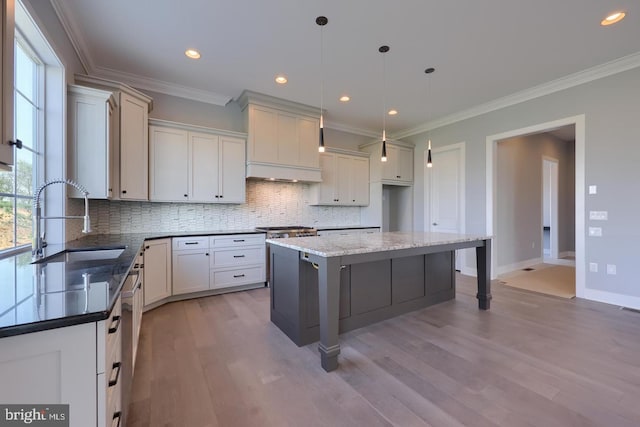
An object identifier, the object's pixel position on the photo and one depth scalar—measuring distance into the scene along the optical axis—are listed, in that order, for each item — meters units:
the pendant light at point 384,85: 2.93
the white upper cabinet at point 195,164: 3.44
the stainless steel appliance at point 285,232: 3.92
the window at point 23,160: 1.87
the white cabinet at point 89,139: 2.50
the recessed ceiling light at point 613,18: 2.39
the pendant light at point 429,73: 3.33
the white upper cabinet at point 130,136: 2.95
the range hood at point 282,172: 3.98
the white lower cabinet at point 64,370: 0.75
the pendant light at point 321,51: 2.45
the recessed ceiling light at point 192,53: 2.95
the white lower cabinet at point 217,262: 3.37
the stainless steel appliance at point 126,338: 1.25
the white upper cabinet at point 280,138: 3.97
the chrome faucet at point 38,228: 1.71
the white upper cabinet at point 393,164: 5.28
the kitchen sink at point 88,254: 1.86
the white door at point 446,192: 4.83
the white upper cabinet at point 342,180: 4.93
